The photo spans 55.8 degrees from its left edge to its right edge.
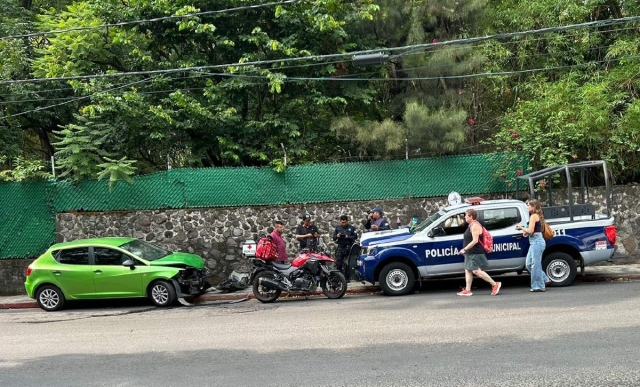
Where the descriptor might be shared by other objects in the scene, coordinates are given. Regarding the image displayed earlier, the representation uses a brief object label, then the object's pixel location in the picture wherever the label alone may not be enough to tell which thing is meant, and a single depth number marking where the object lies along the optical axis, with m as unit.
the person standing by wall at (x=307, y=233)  14.71
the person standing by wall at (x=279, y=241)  13.45
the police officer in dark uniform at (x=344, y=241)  14.45
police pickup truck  12.22
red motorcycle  12.51
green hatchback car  12.95
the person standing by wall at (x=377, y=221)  14.41
